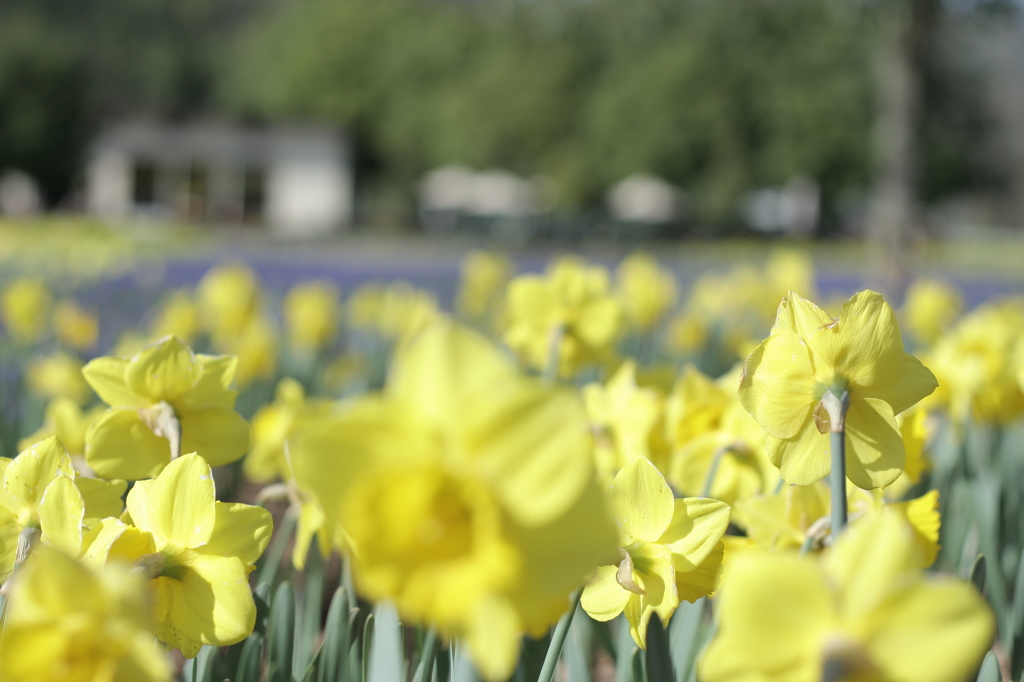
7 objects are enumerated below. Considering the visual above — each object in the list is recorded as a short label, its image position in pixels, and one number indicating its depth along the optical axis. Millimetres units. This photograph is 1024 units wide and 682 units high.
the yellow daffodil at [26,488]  941
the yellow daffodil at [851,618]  568
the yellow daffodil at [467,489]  552
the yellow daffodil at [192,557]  850
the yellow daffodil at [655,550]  896
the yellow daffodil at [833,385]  878
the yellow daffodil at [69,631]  579
